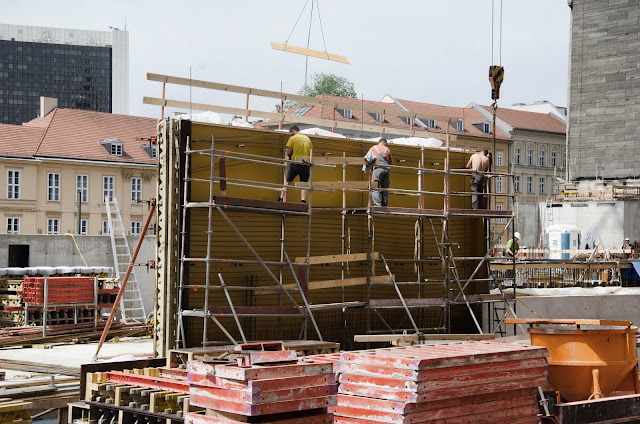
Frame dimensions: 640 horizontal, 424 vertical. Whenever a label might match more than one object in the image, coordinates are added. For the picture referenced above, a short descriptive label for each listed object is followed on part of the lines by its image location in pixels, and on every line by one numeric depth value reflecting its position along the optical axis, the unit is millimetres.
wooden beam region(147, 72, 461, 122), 18309
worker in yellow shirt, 17531
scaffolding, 16500
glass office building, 141125
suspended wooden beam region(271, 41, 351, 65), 23688
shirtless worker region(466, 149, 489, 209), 20656
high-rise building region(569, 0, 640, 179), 61656
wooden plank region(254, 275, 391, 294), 17625
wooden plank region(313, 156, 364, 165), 18125
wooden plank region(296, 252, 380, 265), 17859
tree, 98000
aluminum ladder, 27266
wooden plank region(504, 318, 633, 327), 14765
